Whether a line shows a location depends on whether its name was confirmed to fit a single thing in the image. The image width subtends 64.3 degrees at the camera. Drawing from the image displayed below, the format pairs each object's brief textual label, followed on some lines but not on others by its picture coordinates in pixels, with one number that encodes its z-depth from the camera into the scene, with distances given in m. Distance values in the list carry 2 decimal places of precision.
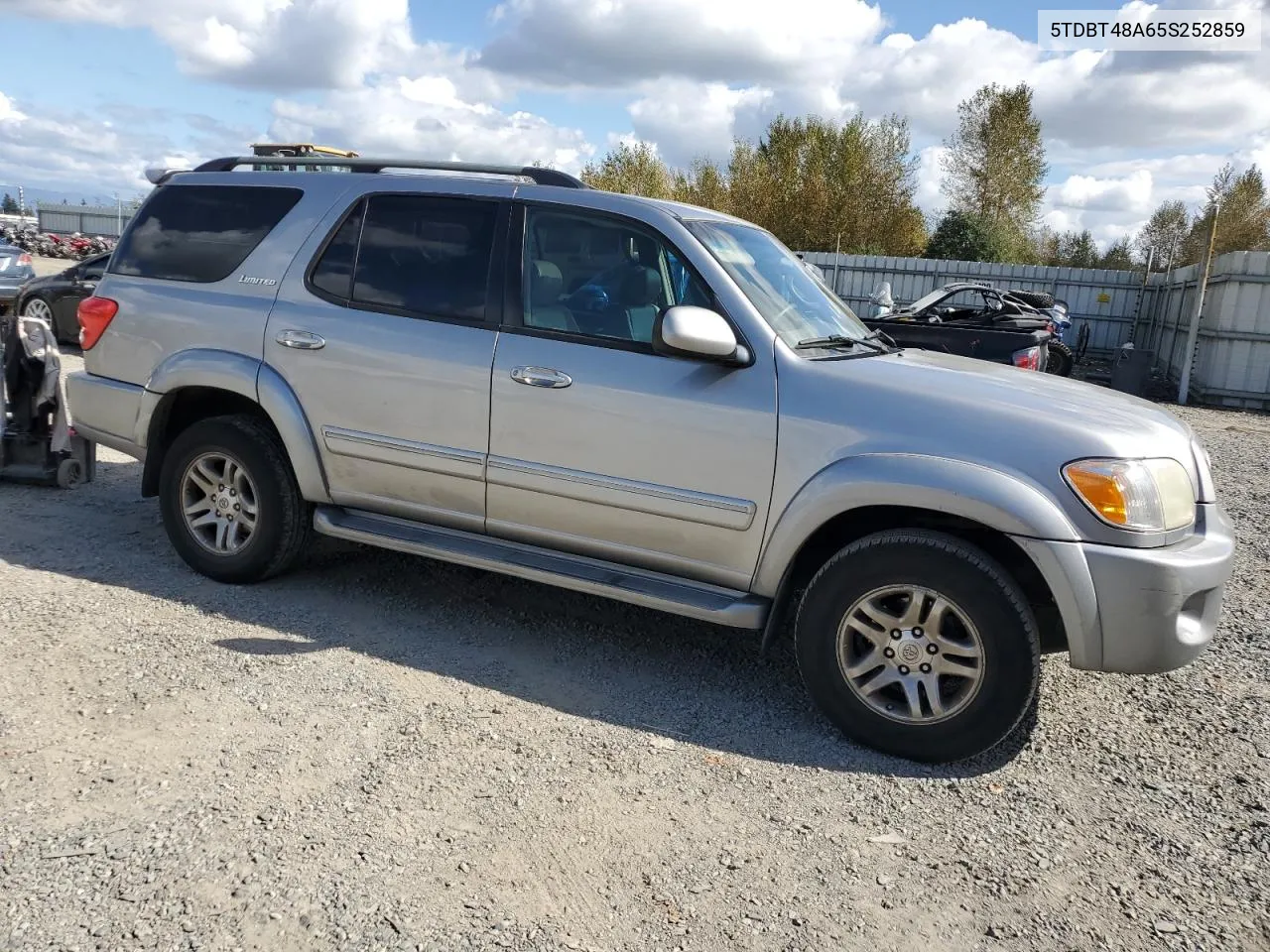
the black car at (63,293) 12.55
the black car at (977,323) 10.88
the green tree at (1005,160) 33.06
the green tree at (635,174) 38.41
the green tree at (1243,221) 33.09
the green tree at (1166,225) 39.96
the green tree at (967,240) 29.81
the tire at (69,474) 6.62
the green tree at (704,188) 36.75
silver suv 3.47
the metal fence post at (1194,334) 16.23
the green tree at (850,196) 33.62
